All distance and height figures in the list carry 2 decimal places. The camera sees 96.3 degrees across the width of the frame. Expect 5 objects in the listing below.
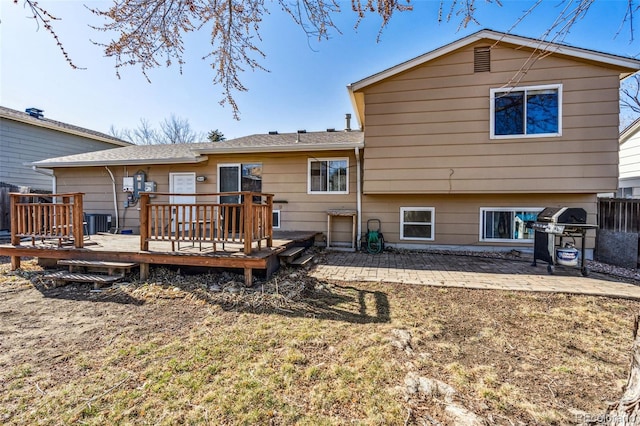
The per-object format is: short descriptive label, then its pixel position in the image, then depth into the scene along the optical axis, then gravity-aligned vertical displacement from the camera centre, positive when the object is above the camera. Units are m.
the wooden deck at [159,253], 4.34 -0.77
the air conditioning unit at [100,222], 8.63 -0.48
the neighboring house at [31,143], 10.45 +2.55
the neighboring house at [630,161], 8.82 +1.48
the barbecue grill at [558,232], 4.87 -0.44
